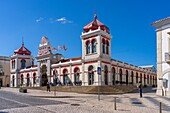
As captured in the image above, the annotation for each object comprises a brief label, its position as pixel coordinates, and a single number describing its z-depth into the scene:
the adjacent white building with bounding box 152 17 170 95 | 16.67
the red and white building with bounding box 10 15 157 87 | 25.50
